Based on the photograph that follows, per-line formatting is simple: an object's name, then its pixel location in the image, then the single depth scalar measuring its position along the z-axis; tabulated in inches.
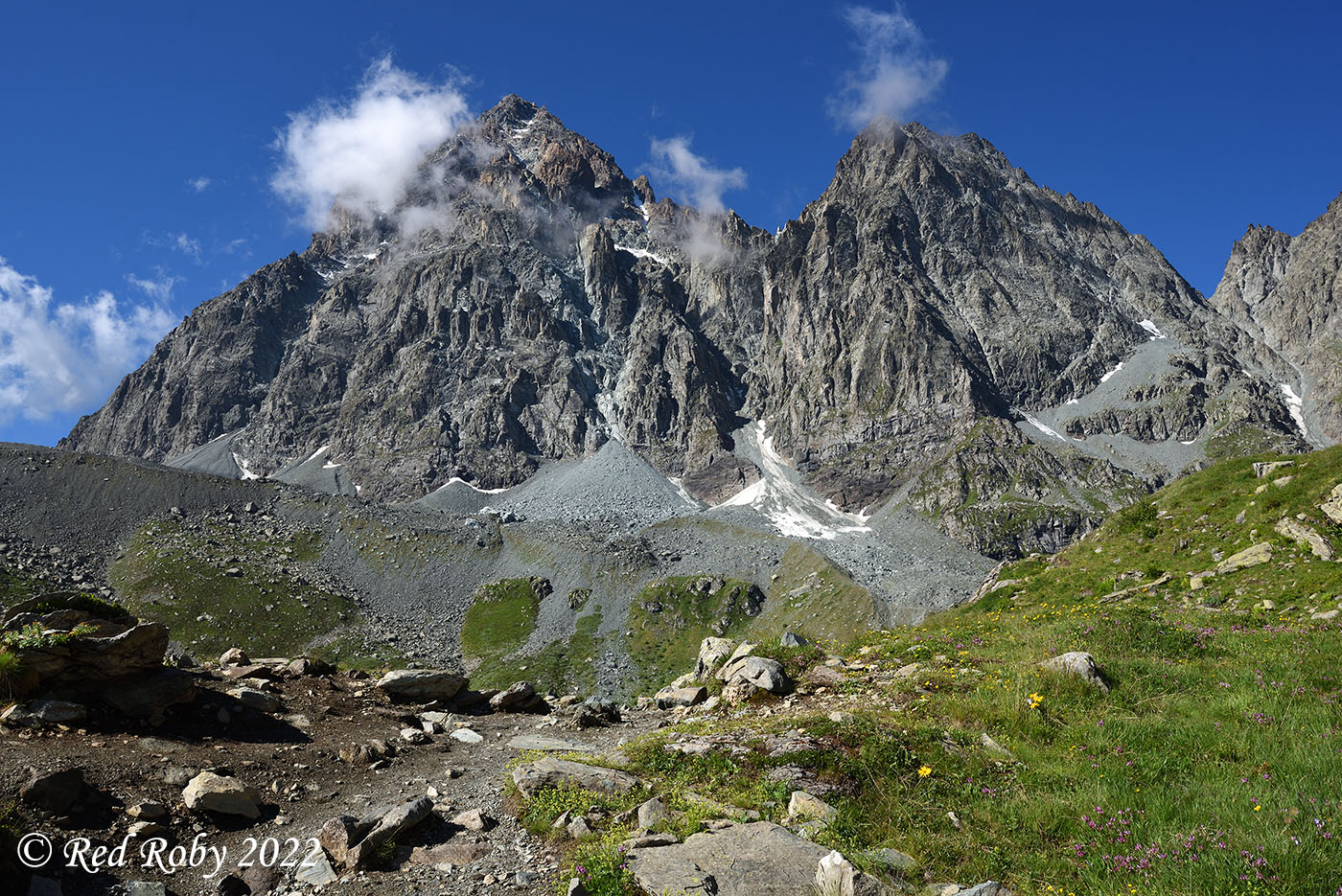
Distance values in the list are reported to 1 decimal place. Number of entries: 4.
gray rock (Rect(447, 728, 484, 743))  703.1
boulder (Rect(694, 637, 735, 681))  905.5
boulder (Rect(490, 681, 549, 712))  899.4
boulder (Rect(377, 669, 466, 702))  864.3
